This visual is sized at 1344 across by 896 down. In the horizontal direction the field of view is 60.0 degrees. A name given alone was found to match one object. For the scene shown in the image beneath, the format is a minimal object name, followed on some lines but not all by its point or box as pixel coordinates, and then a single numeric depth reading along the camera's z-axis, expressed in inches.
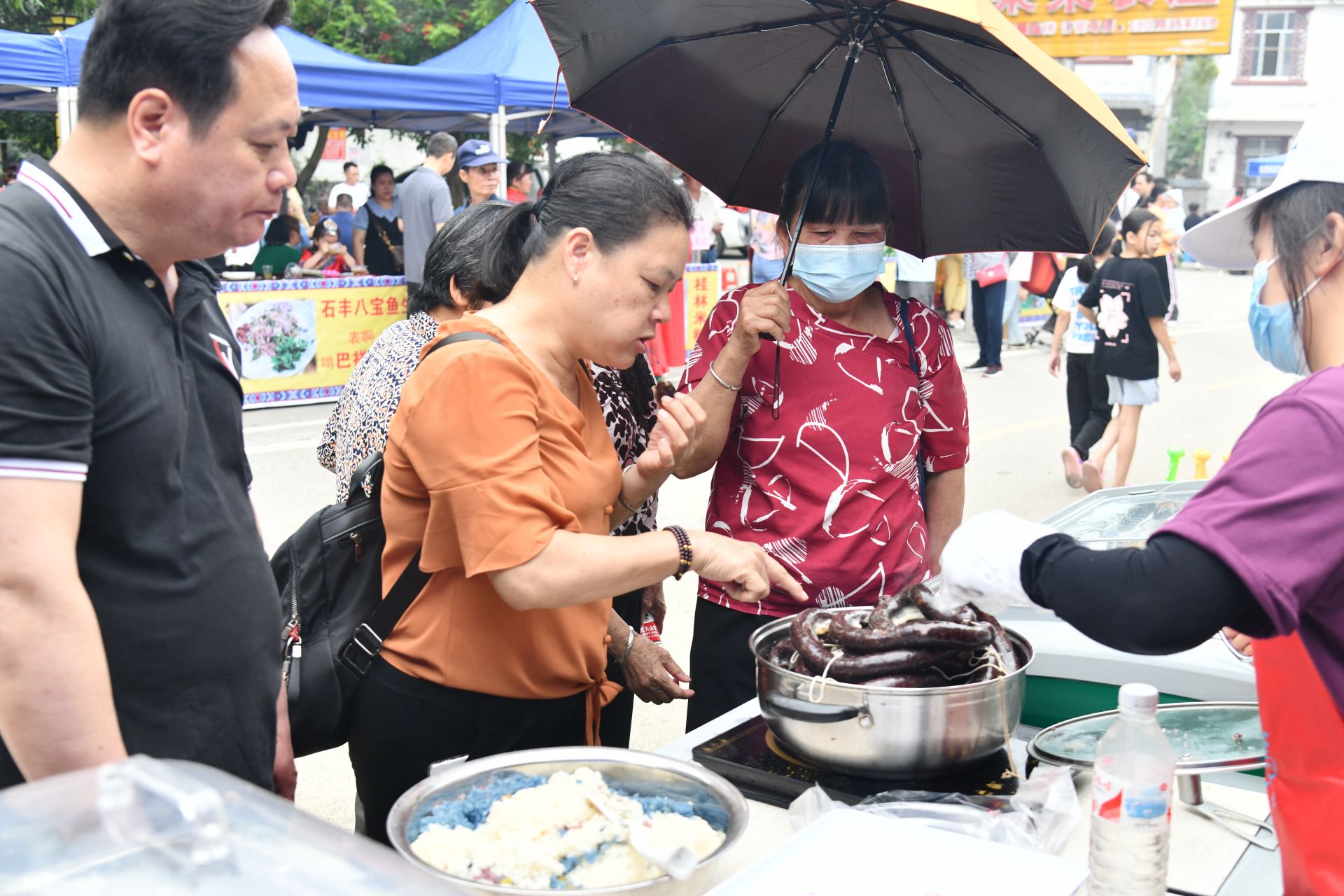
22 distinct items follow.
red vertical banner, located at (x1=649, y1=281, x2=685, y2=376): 403.9
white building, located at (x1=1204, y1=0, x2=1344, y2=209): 1845.5
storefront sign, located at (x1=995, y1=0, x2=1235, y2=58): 816.3
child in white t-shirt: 295.0
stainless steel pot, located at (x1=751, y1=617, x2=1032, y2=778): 67.7
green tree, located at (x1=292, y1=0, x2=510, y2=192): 807.1
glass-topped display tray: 67.6
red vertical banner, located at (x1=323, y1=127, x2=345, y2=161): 936.3
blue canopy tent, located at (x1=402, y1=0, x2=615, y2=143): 430.6
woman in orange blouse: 69.6
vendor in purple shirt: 49.6
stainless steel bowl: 61.2
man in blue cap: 369.1
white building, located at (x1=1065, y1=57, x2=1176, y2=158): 1831.9
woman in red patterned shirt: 94.3
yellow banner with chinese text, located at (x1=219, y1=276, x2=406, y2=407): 358.3
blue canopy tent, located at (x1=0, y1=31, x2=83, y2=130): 309.7
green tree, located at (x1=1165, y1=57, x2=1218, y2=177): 2135.8
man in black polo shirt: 51.7
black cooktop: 70.7
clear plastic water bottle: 58.7
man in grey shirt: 379.6
